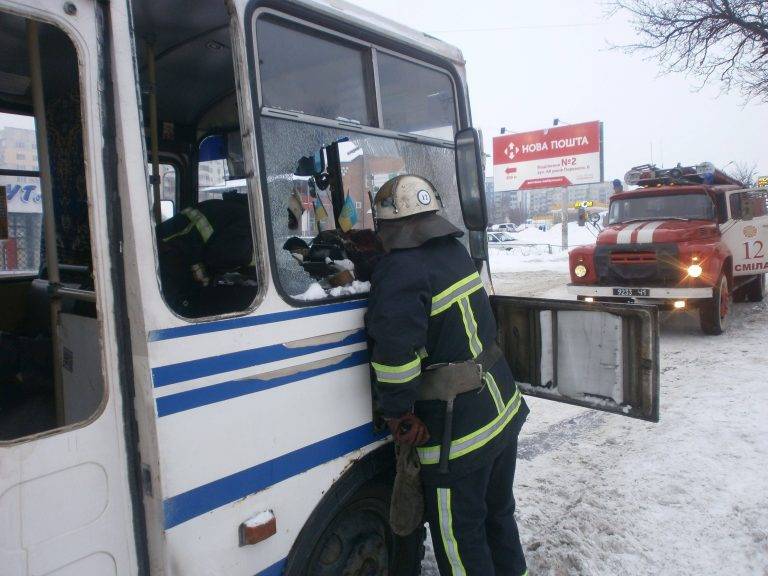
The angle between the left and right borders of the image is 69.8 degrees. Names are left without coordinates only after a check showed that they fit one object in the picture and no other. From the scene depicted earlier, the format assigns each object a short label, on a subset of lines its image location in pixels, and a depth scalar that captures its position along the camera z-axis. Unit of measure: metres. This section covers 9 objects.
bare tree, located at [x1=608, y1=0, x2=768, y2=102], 11.99
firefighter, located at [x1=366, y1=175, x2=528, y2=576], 2.09
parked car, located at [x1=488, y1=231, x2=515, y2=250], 29.57
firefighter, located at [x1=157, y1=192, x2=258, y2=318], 2.18
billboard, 28.03
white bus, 1.52
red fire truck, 7.56
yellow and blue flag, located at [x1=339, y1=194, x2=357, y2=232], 2.42
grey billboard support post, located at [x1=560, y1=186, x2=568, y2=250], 27.27
